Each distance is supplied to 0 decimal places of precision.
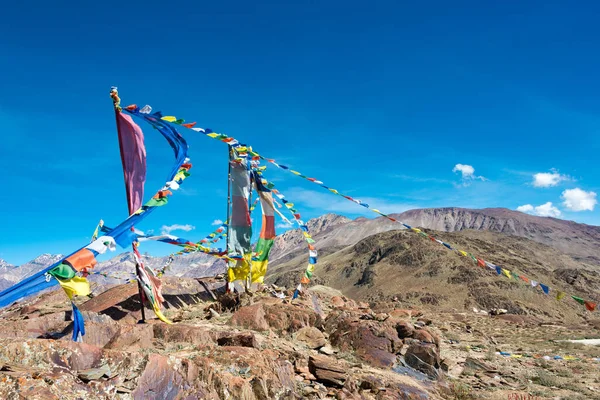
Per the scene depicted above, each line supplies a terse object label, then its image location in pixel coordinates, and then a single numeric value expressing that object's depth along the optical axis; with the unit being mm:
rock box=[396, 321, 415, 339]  12430
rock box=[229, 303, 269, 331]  10745
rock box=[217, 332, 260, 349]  7742
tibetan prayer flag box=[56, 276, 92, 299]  6297
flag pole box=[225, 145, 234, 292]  13969
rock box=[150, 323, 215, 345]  7988
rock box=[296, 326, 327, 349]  10289
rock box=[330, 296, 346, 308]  19888
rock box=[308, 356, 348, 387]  7168
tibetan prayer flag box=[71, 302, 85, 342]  6905
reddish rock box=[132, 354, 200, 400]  4757
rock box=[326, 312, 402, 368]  10047
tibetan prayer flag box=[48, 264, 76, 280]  6141
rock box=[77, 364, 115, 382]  4420
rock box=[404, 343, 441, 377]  10055
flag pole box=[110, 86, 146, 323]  10086
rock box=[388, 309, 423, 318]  21725
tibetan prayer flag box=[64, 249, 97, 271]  6414
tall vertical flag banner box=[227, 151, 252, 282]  13797
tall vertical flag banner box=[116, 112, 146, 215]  10062
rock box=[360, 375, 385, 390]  7438
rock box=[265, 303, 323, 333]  11095
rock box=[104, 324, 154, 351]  7094
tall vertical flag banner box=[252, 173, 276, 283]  14398
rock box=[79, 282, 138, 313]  12248
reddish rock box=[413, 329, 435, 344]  12000
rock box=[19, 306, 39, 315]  13728
